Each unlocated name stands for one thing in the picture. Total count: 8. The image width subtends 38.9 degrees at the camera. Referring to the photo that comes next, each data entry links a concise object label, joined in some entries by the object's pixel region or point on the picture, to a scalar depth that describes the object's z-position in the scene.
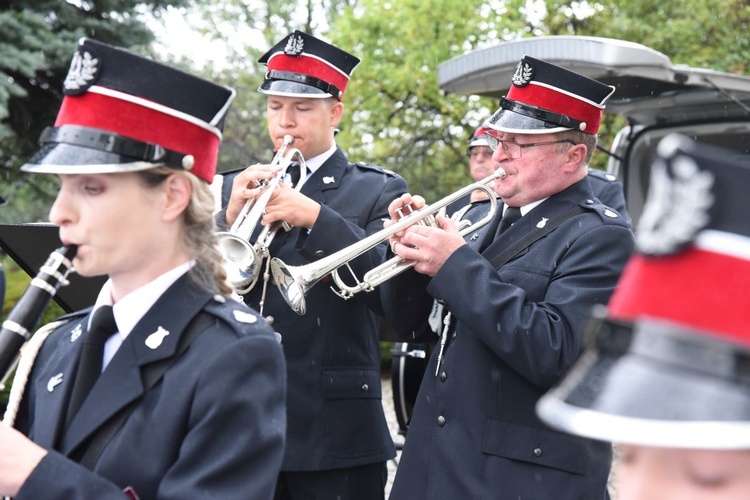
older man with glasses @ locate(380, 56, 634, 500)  3.34
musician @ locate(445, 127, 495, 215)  7.19
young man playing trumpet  4.01
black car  6.29
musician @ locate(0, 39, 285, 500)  2.08
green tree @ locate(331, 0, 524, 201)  14.31
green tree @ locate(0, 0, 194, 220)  9.00
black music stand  4.09
